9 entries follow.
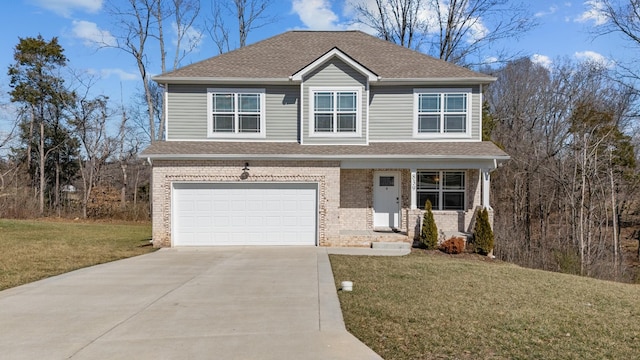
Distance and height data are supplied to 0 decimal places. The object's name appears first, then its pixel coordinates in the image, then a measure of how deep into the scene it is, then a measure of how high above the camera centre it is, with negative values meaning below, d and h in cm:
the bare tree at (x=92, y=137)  2909 +292
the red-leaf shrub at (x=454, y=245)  1263 -217
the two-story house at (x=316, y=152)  1311 +85
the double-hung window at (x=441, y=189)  1448 -41
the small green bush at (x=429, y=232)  1285 -178
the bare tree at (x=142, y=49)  2633 +865
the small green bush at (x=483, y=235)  1271 -185
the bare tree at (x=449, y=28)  2336 +903
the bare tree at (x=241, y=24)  2814 +1097
